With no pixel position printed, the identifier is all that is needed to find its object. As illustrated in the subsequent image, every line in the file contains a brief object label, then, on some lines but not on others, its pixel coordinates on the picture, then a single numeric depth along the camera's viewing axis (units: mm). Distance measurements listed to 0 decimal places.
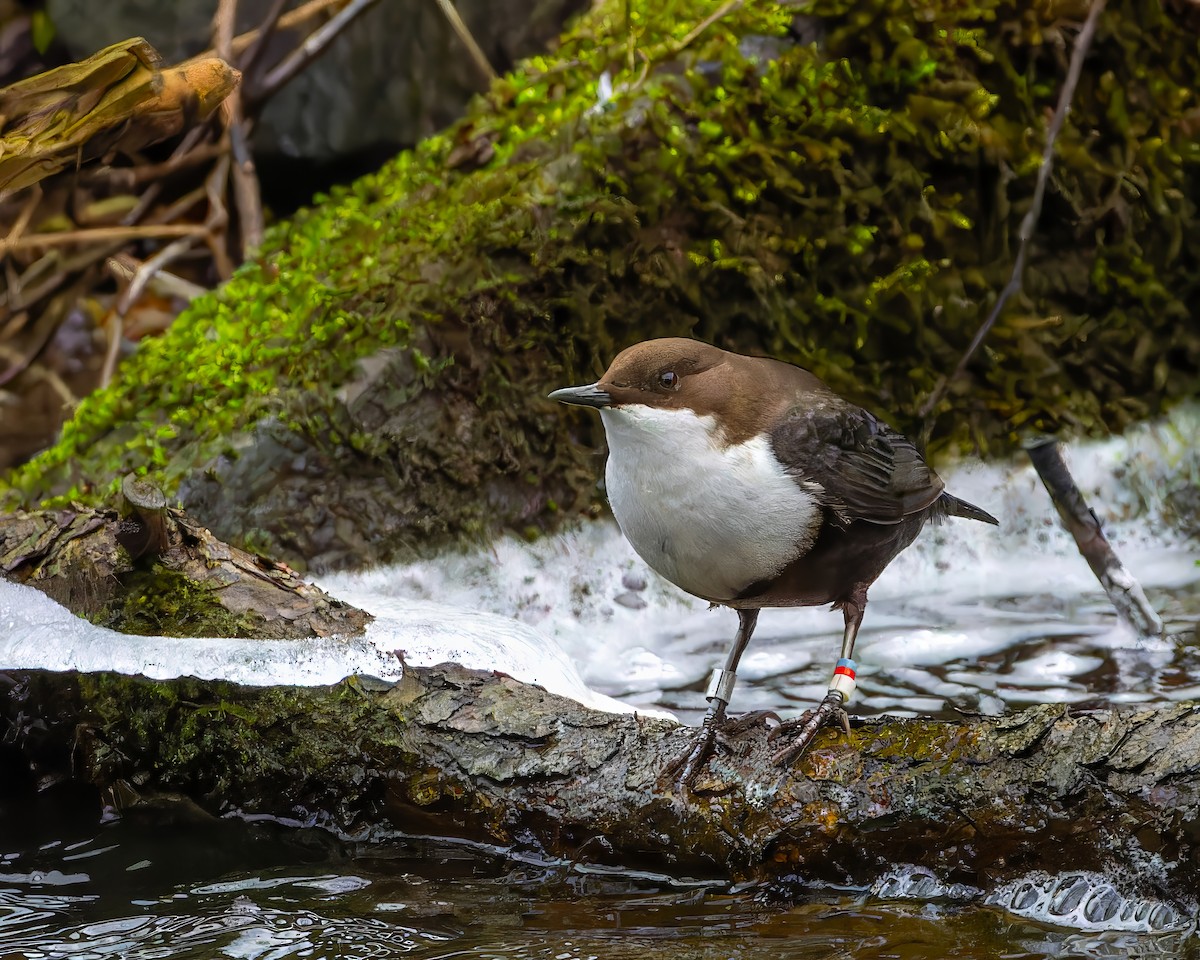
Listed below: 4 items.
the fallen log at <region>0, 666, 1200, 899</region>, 4746
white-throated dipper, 5566
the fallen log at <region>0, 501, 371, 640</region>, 6172
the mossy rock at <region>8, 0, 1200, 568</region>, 9547
